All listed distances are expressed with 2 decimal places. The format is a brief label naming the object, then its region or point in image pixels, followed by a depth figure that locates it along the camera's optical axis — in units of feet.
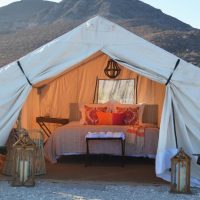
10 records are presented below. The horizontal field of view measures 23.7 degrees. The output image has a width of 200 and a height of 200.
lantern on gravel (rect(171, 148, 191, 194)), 17.52
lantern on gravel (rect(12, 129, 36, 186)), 18.08
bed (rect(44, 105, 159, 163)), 23.81
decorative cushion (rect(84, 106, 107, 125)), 26.96
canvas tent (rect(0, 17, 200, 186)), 19.17
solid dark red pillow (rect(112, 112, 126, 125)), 26.52
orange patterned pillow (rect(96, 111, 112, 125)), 26.61
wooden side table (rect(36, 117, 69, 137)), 28.32
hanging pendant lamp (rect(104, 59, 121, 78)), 27.66
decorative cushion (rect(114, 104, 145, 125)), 27.45
